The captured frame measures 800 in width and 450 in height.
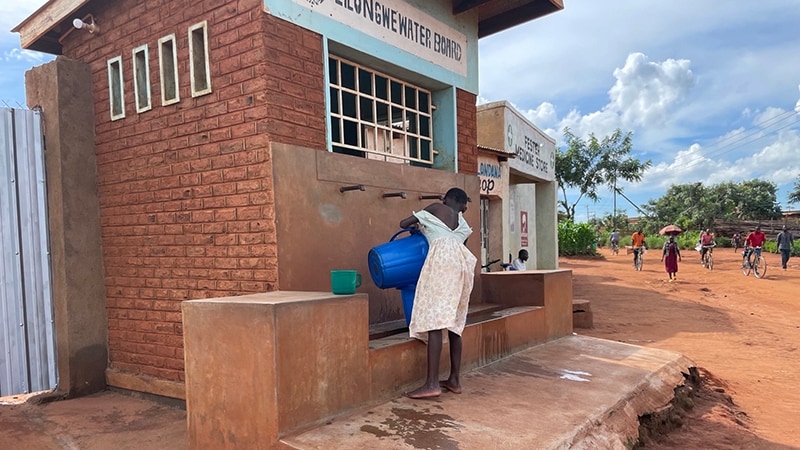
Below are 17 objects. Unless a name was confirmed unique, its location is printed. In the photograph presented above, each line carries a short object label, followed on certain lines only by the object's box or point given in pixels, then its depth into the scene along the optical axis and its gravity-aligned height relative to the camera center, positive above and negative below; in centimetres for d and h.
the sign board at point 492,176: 955 +68
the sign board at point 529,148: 1095 +149
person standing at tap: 346 -54
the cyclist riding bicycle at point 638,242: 1830 -139
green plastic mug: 320 -43
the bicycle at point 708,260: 1858 -222
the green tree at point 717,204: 3306 -18
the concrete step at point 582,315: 903 -199
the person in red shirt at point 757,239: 1559 -124
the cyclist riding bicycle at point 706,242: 1862 -151
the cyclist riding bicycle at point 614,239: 2847 -194
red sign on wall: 1303 -54
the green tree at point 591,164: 2748 +233
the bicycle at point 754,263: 1597 -209
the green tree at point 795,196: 3479 +19
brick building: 373 +54
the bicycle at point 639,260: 1842 -210
